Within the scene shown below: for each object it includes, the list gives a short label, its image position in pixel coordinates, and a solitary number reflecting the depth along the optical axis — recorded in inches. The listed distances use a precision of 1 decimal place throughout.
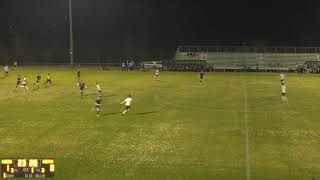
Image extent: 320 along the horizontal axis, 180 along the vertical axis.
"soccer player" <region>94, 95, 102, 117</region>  1451.3
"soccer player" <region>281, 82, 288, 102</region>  1715.1
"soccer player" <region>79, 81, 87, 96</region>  1799.6
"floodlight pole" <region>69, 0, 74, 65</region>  2908.0
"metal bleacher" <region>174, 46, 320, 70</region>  3376.0
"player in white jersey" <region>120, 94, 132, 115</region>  1468.3
